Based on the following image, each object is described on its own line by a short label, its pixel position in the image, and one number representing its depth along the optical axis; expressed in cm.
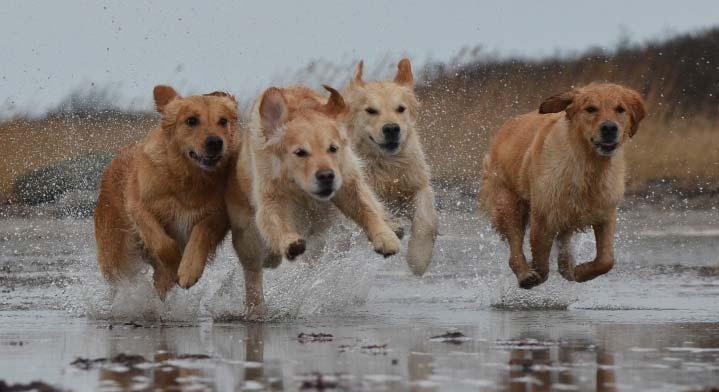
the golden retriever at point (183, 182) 1766
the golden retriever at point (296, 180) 1650
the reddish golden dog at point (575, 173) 1856
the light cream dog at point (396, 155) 1989
